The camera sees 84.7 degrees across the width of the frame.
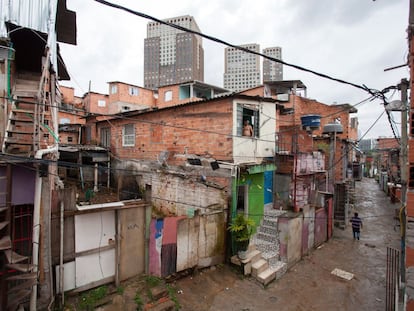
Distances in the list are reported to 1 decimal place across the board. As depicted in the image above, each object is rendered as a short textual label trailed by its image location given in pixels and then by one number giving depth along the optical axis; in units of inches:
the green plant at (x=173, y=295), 241.8
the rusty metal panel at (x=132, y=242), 251.0
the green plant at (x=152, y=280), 255.6
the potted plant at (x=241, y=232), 318.7
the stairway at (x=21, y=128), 200.5
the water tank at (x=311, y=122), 593.1
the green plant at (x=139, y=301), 225.5
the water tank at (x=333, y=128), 631.2
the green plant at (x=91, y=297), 214.8
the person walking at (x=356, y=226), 509.7
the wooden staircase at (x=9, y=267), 165.9
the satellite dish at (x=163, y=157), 477.7
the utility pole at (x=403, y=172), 211.6
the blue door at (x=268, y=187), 505.9
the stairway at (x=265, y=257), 323.0
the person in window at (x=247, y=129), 406.3
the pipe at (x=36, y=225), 181.8
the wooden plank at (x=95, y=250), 229.3
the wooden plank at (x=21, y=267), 162.1
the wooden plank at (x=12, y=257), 164.7
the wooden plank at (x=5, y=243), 165.1
